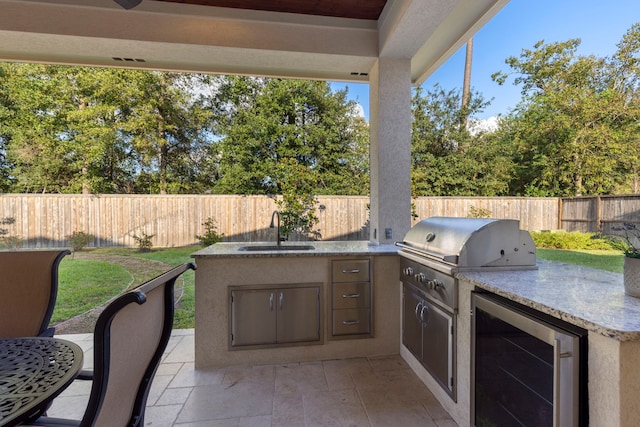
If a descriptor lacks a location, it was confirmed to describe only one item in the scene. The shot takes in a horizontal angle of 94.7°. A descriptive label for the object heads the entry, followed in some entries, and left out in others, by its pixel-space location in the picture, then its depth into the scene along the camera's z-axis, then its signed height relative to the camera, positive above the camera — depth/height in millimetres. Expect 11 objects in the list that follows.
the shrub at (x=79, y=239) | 5547 -549
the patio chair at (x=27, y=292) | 1546 -439
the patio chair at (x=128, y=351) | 623 -366
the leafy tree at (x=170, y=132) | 7738 +2137
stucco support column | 2812 +575
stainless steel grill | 1631 -312
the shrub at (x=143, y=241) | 5836 -609
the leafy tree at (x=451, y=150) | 7557 +1678
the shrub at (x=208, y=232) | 5875 -441
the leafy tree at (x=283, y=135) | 7707 +2088
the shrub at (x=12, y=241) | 4941 -531
